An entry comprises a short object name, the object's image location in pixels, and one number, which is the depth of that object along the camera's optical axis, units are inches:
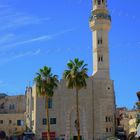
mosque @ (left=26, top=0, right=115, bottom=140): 3442.4
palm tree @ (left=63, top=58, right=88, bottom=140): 2669.8
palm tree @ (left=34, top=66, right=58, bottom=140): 2829.7
